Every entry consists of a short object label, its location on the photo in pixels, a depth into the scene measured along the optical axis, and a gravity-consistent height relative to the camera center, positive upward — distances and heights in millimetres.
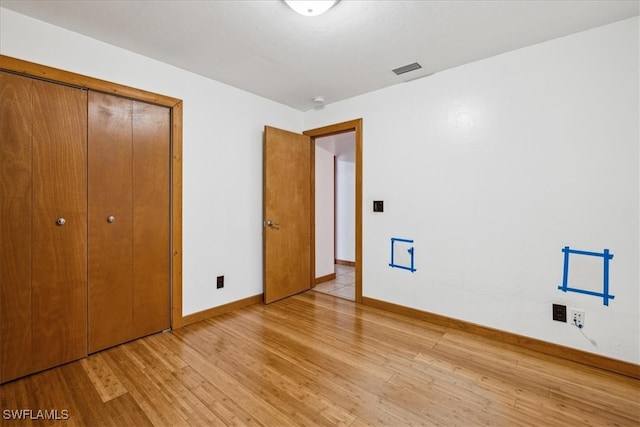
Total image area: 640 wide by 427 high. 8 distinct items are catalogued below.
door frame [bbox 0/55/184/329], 2539 +90
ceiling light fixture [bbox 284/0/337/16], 1672 +1219
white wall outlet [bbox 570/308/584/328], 2047 -766
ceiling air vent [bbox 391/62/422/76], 2549 +1301
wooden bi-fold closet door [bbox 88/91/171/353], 2152 -67
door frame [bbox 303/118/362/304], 3246 +296
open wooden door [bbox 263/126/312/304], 3227 -24
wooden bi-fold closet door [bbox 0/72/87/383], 1801 -92
